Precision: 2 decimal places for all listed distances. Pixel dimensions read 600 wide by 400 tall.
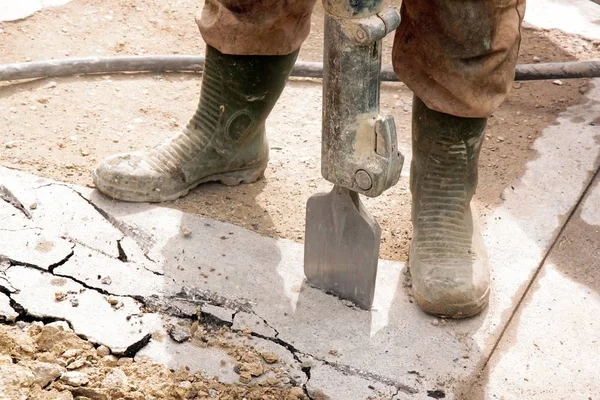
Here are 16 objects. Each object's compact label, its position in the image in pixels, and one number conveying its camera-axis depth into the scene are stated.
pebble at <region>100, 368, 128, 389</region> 3.95
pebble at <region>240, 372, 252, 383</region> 4.11
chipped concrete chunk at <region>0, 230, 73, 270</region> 4.73
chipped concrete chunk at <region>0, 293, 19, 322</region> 4.32
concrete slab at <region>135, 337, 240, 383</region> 4.16
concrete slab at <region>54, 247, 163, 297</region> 4.62
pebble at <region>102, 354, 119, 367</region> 4.12
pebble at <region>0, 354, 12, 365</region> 3.89
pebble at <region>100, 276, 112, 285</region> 4.64
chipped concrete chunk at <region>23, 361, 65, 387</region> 3.87
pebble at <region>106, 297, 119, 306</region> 4.50
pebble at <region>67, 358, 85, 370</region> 4.01
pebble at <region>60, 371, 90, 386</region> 3.91
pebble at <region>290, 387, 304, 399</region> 4.07
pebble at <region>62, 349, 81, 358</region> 4.09
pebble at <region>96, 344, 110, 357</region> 4.17
